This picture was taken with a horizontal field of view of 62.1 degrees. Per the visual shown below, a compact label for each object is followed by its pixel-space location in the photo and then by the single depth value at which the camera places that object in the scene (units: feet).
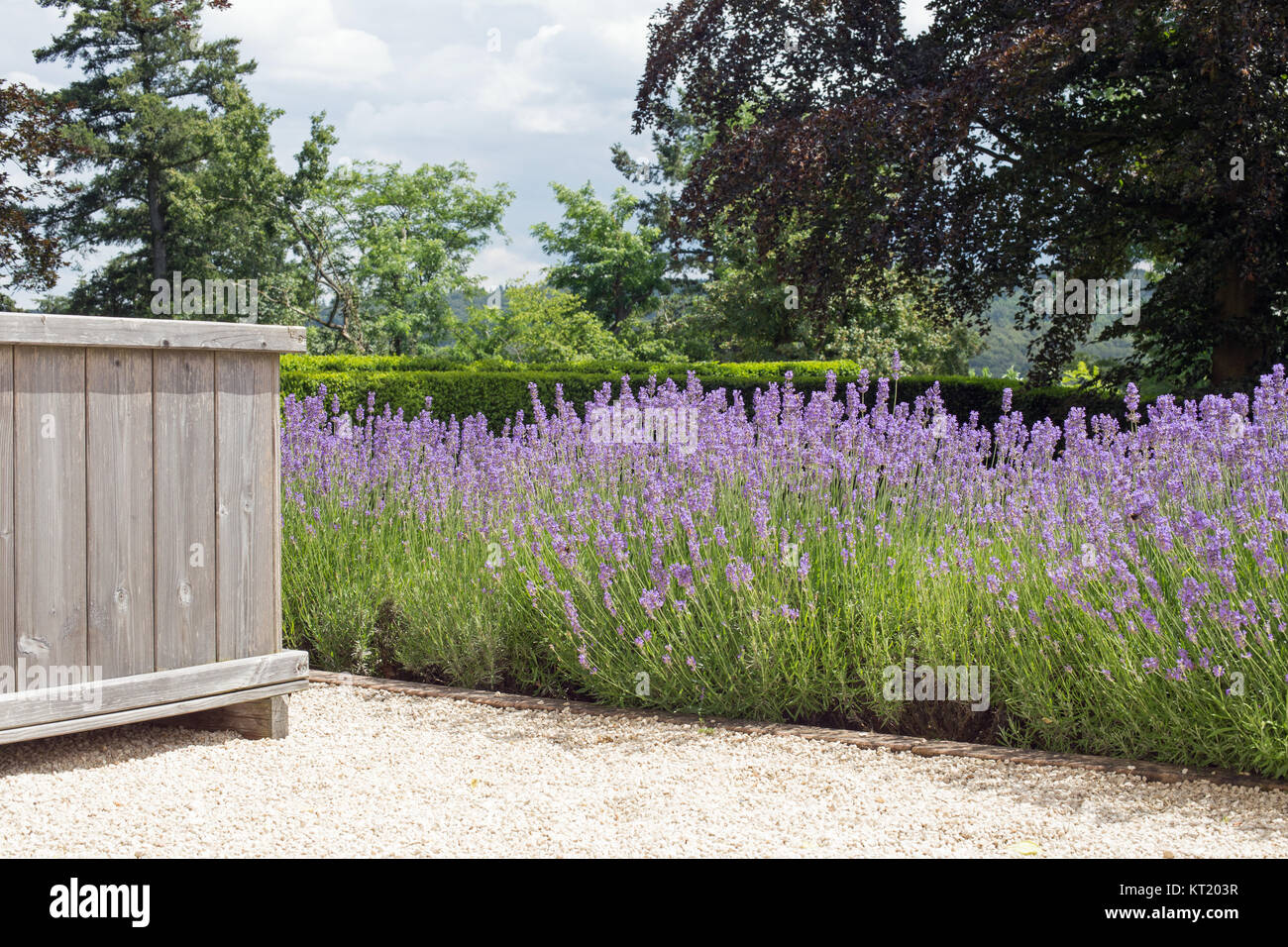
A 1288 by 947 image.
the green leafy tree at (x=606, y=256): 106.01
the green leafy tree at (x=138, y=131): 89.45
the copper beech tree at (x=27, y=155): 66.74
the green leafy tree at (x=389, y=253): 91.45
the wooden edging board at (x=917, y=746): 9.99
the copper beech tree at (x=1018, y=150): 30.48
